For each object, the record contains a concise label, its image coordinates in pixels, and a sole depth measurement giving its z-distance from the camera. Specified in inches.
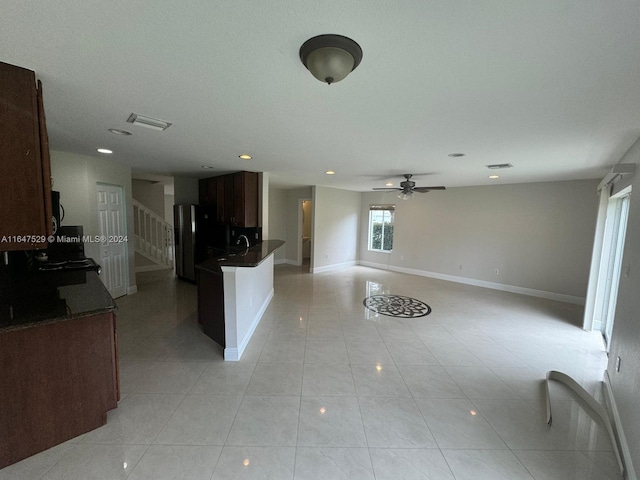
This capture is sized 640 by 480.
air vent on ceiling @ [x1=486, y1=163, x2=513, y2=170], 140.1
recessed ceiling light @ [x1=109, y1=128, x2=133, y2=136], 97.9
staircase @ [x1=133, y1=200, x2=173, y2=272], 258.1
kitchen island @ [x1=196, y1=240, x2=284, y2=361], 108.0
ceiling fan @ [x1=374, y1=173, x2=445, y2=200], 176.8
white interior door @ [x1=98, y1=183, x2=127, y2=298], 166.2
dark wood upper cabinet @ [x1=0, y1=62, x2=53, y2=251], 56.6
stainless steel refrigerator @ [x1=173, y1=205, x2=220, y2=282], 217.0
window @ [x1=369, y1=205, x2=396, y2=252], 301.3
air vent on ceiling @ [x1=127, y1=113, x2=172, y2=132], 83.5
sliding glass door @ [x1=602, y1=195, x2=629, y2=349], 134.5
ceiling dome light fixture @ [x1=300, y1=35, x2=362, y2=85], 44.6
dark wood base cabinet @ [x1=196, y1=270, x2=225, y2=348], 116.3
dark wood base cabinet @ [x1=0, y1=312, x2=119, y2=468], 61.1
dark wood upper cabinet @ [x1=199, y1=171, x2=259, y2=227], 184.5
